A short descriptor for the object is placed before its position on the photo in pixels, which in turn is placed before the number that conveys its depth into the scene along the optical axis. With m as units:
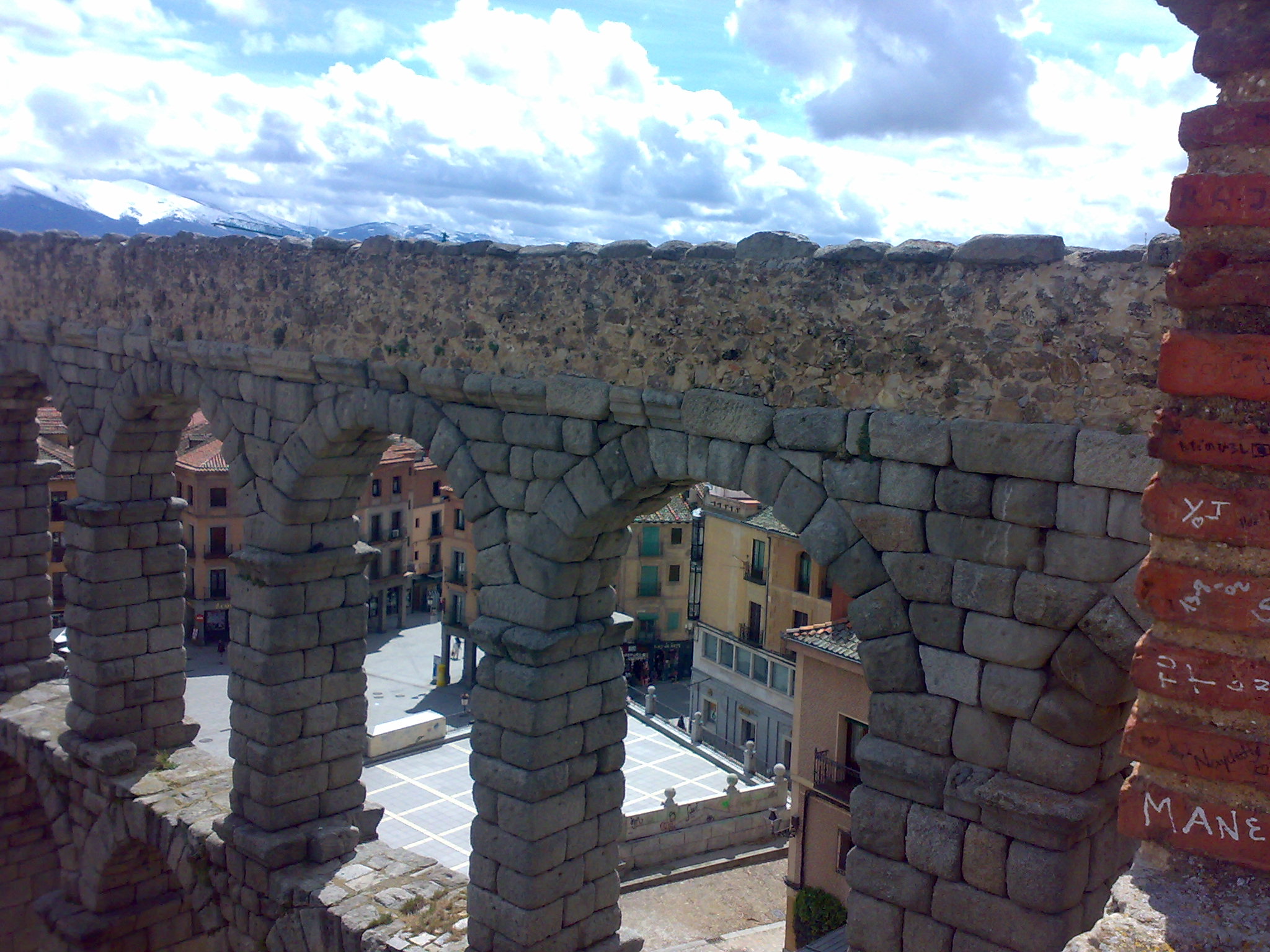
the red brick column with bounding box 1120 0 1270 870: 3.08
